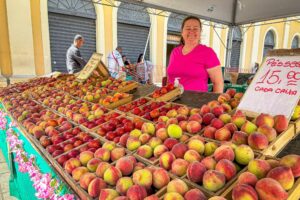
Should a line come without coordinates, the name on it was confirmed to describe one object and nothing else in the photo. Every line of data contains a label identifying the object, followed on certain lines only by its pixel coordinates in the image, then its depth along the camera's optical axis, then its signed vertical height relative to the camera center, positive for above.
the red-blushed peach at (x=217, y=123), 1.23 -0.33
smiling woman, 2.49 -0.05
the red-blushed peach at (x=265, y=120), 1.12 -0.29
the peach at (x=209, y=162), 0.92 -0.40
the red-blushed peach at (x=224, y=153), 0.93 -0.37
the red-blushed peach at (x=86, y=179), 1.01 -0.52
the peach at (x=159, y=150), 1.12 -0.43
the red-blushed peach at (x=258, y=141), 0.98 -0.34
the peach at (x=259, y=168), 0.82 -0.37
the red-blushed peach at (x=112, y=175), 0.97 -0.48
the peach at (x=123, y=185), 0.90 -0.49
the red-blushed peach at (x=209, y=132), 1.18 -0.37
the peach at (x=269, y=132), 1.04 -0.32
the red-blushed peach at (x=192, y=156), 0.99 -0.41
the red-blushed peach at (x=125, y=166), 1.02 -0.47
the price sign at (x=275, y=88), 1.22 -0.16
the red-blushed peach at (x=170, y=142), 1.15 -0.41
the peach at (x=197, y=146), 1.07 -0.39
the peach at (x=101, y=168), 1.04 -0.49
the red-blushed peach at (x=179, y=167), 0.96 -0.44
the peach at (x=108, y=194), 0.86 -0.50
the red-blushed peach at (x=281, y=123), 1.10 -0.29
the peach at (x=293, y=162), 0.81 -0.36
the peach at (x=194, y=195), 0.77 -0.44
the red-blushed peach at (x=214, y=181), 0.81 -0.42
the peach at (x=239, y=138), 1.05 -0.35
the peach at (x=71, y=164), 1.17 -0.53
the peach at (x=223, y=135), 1.11 -0.36
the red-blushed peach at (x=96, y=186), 0.94 -0.51
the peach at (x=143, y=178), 0.91 -0.46
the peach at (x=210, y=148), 1.06 -0.40
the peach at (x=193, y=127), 1.27 -0.37
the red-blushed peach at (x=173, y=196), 0.78 -0.45
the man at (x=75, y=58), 5.26 -0.04
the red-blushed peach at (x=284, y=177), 0.75 -0.37
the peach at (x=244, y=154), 0.92 -0.37
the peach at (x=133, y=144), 1.25 -0.45
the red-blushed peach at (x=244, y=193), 0.71 -0.40
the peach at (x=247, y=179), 0.78 -0.39
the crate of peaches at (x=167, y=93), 2.14 -0.33
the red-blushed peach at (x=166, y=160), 1.02 -0.43
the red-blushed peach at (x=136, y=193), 0.83 -0.47
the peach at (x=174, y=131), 1.24 -0.38
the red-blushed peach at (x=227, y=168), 0.87 -0.40
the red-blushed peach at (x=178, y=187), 0.84 -0.45
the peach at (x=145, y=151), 1.16 -0.46
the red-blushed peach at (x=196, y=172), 0.87 -0.42
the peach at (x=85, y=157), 1.21 -0.51
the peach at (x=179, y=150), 1.05 -0.41
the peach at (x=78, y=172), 1.09 -0.53
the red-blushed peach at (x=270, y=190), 0.71 -0.39
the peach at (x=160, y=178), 0.91 -0.46
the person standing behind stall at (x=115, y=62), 7.46 -0.16
